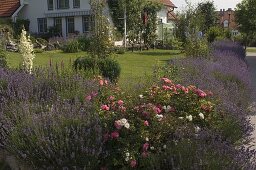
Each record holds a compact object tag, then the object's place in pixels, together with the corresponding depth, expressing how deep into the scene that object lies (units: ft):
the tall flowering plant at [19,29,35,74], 33.42
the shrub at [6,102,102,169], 12.84
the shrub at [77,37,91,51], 90.32
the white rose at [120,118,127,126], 13.29
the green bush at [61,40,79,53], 87.62
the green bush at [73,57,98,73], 36.90
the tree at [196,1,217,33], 176.84
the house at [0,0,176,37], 116.67
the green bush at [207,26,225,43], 119.46
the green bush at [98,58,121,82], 36.40
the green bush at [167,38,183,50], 110.53
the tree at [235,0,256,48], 91.32
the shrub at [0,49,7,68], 33.22
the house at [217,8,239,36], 320.50
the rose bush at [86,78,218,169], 13.16
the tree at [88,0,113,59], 40.68
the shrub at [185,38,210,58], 47.43
